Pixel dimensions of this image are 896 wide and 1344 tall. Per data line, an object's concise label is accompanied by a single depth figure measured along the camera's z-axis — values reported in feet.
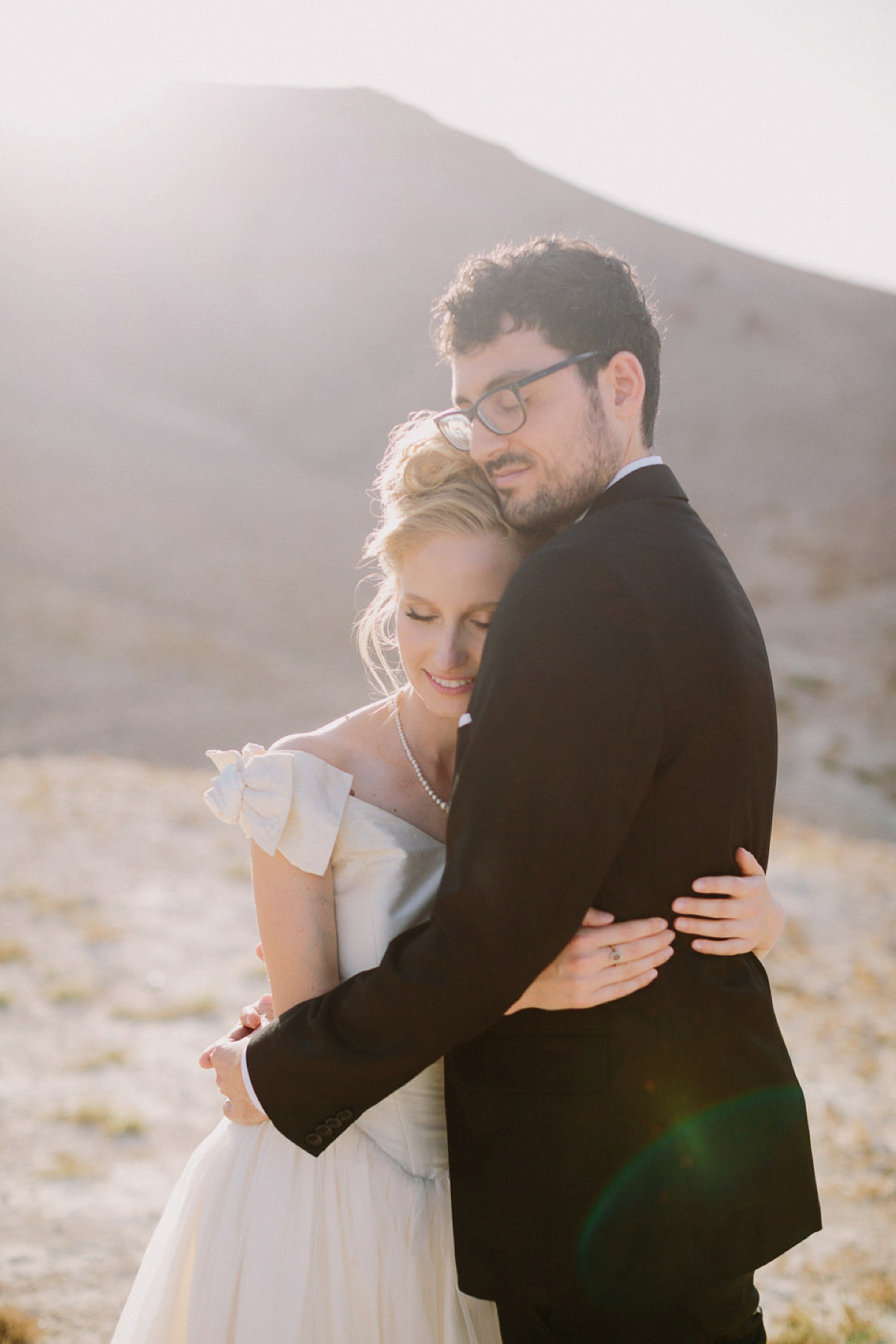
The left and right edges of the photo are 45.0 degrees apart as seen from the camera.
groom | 5.14
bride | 6.92
